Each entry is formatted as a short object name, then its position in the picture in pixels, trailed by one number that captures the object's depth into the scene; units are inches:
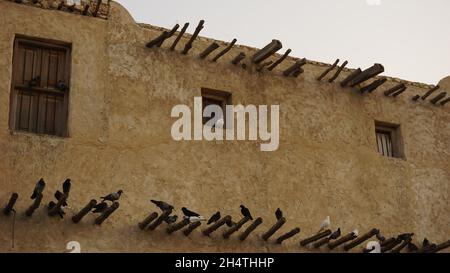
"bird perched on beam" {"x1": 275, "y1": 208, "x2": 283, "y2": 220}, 566.3
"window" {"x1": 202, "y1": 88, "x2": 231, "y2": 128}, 609.3
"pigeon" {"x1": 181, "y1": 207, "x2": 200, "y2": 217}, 543.4
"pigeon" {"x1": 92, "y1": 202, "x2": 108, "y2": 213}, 511.5
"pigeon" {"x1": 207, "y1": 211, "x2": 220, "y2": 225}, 541.5
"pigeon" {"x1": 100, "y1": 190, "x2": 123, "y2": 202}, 512.7
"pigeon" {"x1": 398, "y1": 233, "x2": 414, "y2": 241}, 584.6
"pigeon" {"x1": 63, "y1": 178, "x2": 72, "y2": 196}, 503.3
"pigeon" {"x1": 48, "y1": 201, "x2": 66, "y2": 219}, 509.7
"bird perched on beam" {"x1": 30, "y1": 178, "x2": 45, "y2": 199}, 495.8
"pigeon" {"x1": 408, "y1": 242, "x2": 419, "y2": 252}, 617.3
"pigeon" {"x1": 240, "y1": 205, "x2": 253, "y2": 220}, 553.6
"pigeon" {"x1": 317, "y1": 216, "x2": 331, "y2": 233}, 589.9
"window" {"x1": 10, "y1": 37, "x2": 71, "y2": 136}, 543.2
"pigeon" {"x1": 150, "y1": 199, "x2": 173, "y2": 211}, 522.6
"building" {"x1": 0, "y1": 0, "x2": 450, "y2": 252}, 531.2
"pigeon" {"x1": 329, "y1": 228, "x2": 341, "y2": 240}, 576.4
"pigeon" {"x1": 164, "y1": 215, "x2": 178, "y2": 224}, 532.1
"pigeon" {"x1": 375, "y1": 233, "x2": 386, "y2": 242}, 592.7
